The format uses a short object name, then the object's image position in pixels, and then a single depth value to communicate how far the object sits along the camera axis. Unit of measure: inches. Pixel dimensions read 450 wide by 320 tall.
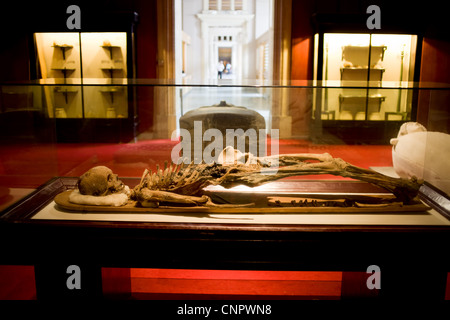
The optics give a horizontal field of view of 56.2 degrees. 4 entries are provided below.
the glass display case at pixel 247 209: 78.0
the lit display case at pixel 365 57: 302.4
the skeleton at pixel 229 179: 86.0
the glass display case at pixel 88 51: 303.6
